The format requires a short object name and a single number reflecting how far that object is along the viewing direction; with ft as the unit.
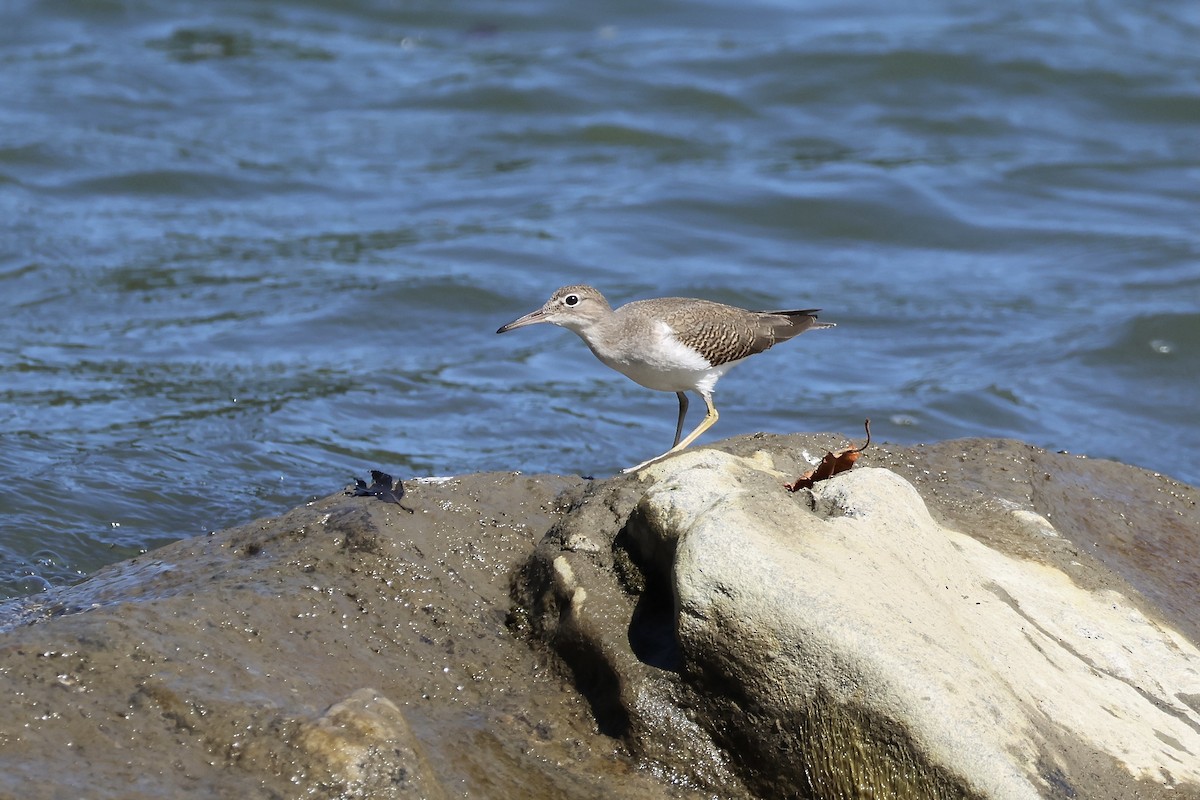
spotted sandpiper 36.47
